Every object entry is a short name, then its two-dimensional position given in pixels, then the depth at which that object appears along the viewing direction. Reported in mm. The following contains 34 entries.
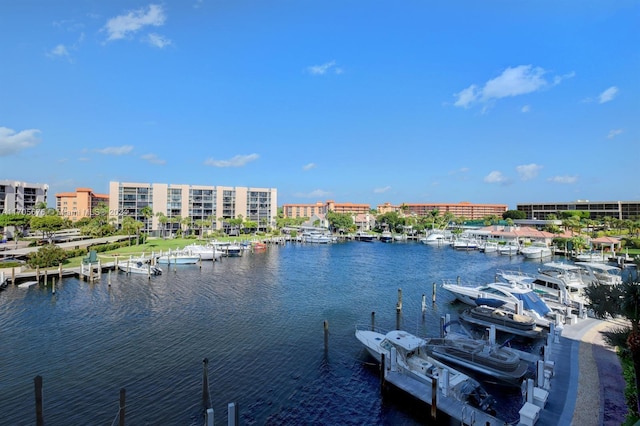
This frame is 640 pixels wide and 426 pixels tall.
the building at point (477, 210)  193750
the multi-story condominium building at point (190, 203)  94875
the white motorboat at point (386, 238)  104562
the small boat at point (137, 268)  45125
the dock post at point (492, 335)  20259
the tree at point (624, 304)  9805
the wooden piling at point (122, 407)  12578
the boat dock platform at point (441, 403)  13664
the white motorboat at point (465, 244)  82812
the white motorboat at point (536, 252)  67250
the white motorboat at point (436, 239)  94250
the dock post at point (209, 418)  11961
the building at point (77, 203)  123750
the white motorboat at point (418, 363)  15325
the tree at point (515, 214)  144500
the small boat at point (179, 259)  53731
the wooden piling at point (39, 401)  12539
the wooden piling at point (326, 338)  21650
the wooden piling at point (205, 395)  15594
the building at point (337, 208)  195000
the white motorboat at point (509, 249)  73981
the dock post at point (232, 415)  12328
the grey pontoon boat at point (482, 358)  17828
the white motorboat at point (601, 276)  35875
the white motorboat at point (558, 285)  31016
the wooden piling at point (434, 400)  14438
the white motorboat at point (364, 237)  108250
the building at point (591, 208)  123688
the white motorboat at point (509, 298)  26719
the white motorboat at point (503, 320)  24344
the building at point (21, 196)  91062
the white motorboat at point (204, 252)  58200
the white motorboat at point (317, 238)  98250
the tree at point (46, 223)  63000
